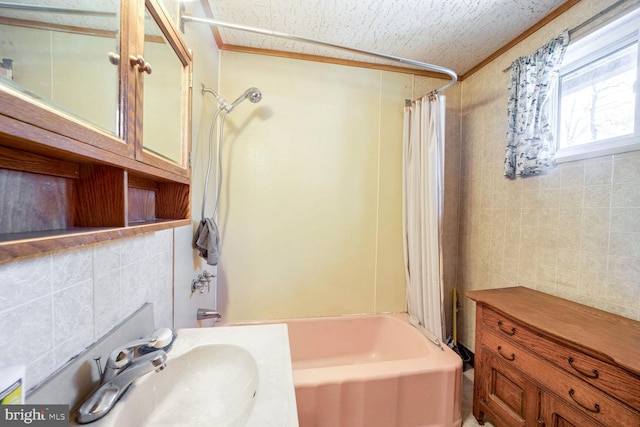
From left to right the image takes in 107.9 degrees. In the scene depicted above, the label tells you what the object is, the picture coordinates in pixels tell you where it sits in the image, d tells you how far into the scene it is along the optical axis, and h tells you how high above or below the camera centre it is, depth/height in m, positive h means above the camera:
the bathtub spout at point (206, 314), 1.42 -0.66
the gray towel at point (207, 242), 1.33 -0.20
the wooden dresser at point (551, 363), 0.80 -0.61
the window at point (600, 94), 1.10 +0.64
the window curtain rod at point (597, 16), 1.09 +0.97
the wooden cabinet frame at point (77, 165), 0.33 +0.09
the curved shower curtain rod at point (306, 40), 1.05 +0.87
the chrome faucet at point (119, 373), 0.52 -0.44
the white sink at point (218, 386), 0.59 -0.53
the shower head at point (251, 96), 1.55 +0.74
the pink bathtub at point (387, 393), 1.11 -0.92
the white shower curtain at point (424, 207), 1.65 +0.03
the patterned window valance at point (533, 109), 1.32 +0.62
